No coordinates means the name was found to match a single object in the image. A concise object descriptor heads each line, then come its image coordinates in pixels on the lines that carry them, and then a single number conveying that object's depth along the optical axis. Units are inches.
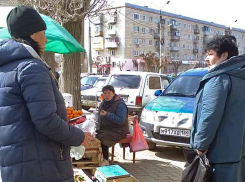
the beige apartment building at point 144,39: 2011.6
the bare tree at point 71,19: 231.1
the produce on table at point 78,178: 134.4
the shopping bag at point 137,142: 194.9
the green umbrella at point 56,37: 141.1
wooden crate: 165.6
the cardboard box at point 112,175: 131.6
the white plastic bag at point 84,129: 110.5
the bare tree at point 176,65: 2137.6
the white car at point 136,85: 357.4
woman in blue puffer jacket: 64.1
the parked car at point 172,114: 207.9
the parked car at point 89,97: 414.0
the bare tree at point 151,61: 1743.7
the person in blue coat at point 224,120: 93.4
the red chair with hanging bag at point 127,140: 197.6
